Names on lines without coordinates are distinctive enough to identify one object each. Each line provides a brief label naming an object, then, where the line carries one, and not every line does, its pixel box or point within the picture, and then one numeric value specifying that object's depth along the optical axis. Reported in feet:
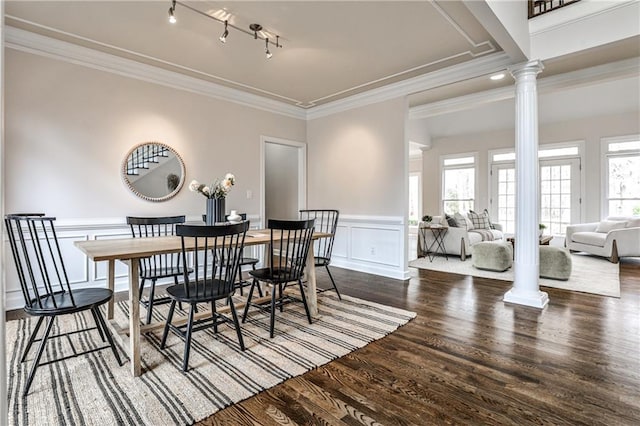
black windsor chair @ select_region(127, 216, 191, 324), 8.83
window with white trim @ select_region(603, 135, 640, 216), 21.01
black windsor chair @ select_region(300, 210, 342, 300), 17.13
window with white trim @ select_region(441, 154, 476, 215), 27.63
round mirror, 12.61
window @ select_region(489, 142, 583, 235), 23.30
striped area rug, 5.50
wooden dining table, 6.55
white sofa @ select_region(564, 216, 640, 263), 18.07
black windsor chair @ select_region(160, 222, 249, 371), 6.69
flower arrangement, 9.40
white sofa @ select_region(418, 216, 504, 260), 19.69
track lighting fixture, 8.57
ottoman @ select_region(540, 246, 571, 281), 14.21
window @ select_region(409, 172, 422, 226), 33.96
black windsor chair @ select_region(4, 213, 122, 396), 5.97
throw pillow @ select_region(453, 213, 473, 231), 20.40
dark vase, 9.45
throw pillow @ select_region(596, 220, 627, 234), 19.36
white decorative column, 11.12
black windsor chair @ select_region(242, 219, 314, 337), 8.55
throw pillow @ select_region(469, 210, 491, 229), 22.62
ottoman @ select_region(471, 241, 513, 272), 16.14
